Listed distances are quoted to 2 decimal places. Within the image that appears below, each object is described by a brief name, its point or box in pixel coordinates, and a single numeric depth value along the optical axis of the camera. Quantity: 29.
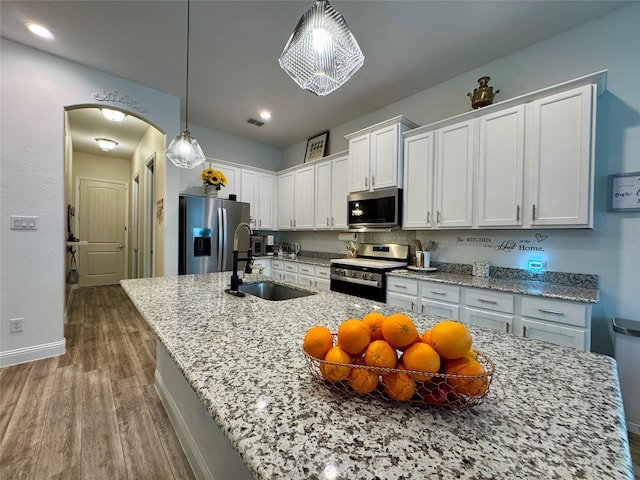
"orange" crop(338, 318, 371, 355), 0.58
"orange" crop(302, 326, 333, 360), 0.62
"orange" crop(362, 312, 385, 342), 0.62
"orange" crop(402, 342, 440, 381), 0.53
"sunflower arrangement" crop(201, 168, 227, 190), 3.79
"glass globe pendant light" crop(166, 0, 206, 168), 2.02
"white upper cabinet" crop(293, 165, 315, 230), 4.19
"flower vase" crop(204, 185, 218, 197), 3.85
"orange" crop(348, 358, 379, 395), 0.57
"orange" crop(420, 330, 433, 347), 0.58
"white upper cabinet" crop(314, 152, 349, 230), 3.70
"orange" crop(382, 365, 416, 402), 0.54
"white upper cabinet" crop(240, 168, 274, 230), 4.41
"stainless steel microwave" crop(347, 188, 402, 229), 2.93
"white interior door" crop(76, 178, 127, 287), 5.77
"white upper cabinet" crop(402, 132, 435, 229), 2.71
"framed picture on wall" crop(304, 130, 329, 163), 4.29
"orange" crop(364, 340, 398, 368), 0.56
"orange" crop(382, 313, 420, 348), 0.57
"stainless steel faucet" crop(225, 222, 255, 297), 1.56
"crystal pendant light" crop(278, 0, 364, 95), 1.13
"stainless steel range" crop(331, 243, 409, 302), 2.75
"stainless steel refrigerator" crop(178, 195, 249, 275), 3.39
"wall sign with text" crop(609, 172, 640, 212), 1.89
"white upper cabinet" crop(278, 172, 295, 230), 4.54
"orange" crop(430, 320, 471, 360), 0.53
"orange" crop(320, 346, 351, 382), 0.58
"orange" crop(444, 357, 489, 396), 0.51
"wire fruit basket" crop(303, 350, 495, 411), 0.51
